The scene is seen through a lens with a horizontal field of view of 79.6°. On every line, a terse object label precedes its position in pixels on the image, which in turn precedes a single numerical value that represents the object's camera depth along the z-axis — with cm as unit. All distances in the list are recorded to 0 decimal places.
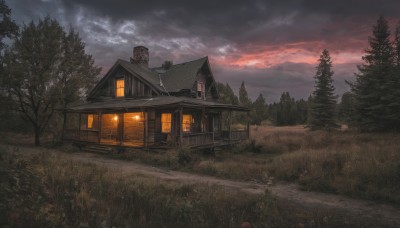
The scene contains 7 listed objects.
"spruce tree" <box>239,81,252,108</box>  6332
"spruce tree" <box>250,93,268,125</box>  7388
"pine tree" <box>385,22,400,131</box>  2398
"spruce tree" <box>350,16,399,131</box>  2531
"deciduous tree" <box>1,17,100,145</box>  2075
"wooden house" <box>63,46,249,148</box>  1858
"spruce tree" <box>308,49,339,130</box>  3500
